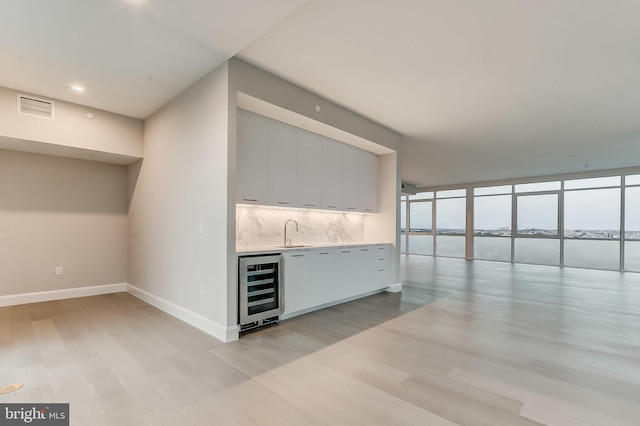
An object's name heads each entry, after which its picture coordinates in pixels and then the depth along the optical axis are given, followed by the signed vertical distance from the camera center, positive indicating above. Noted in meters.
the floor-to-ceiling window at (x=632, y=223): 8.02 -0.28
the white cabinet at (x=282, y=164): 3.80 +0.63
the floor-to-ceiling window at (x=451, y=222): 11.15 -0.40
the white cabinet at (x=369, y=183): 5.22 +0.53
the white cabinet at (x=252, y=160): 3.48 +0.63
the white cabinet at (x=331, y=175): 4.53 +0.59
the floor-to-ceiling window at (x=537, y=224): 9.38 -0.37
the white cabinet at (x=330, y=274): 3.67 -0.92
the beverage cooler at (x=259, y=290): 3.11 -0.90
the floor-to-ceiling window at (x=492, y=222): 10.23 -0.36
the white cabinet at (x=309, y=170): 4.17 +0.61
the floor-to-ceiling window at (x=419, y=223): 11.91 -0.47
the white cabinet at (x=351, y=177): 4.88 +0.60
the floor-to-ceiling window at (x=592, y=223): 8.39 -0.29
